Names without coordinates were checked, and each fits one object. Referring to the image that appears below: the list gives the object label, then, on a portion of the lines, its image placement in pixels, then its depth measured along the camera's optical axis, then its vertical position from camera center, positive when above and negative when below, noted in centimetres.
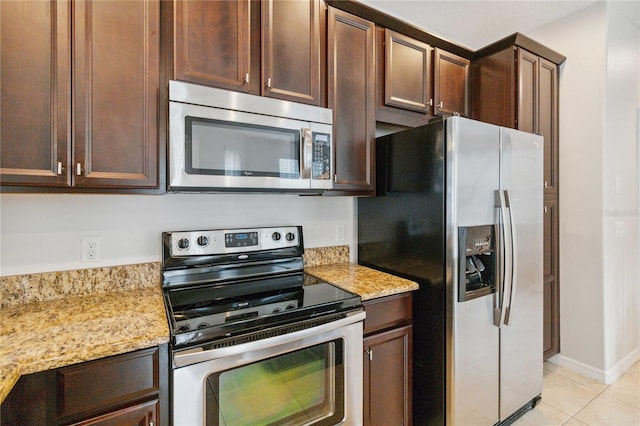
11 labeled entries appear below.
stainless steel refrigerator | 161 -24
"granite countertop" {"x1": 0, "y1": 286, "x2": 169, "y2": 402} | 89 -38
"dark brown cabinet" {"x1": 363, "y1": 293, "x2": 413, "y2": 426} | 156 -74
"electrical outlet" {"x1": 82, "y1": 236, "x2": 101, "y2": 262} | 147 -16
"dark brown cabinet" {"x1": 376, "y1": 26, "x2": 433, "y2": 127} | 198 +85
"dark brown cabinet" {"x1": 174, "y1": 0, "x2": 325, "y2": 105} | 138 +78
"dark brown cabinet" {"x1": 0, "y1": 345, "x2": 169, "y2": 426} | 91 -54
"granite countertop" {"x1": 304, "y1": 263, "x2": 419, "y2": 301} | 160 -36
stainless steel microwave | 135 +33
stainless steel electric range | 111 -46
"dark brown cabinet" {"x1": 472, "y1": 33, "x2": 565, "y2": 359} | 222 +79
